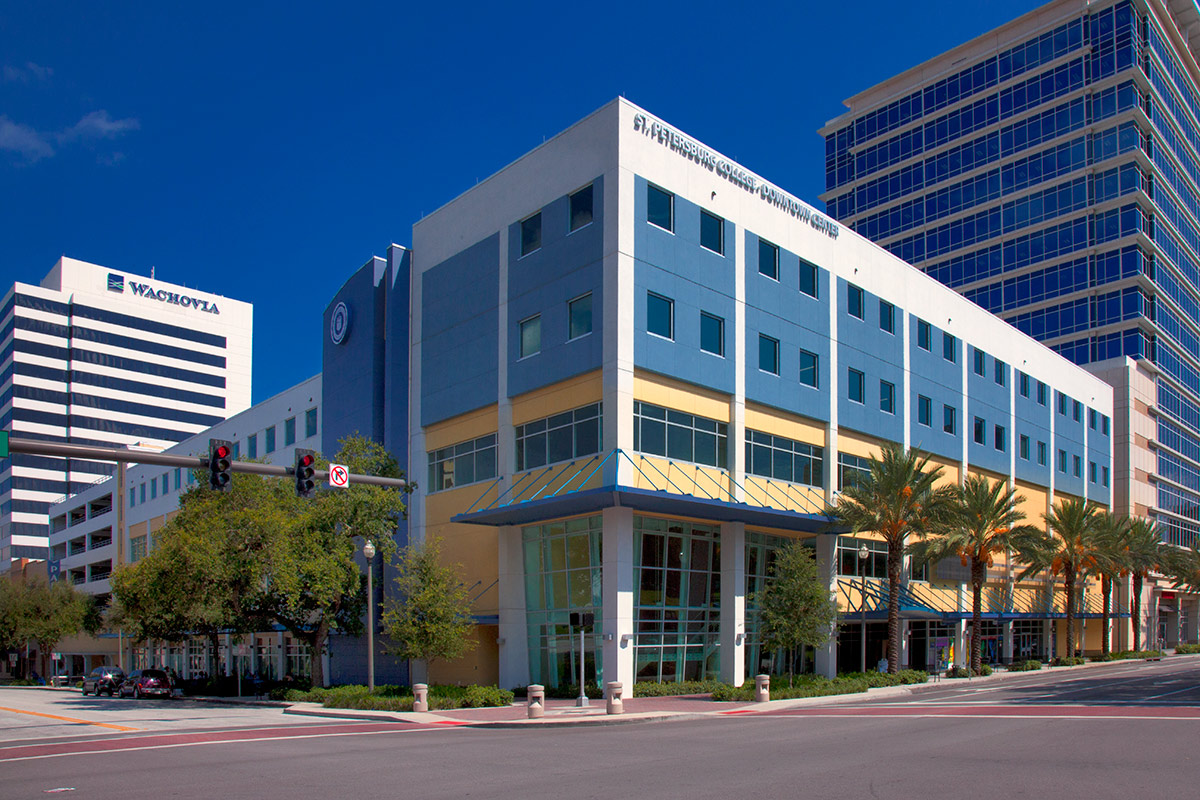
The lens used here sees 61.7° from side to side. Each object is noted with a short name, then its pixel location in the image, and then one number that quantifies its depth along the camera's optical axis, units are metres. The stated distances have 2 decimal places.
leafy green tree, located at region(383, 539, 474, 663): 34.66
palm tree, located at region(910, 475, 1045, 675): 49.38
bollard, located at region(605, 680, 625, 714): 29.09
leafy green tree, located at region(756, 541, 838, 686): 37.34
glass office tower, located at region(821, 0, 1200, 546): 87.69
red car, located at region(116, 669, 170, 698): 51.00
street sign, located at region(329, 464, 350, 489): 23.12
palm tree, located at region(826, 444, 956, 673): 42.62
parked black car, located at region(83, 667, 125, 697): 56.53
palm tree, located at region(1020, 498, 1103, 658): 62.47
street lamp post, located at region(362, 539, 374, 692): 35.28
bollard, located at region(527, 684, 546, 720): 28.72
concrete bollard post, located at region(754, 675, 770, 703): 34.16
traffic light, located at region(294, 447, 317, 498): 22.11
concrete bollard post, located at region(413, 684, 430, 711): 32.12
